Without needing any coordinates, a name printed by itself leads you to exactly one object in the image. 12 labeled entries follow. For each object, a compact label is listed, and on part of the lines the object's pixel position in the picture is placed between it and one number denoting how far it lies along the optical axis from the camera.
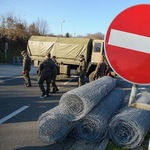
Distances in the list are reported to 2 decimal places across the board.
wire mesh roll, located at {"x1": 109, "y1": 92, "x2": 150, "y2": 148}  2.75
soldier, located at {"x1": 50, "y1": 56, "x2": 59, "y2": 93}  7.53
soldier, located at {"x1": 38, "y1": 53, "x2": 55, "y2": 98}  6.53
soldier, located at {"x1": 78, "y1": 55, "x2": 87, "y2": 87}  7.94
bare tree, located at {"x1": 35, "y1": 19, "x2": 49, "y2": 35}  38.53
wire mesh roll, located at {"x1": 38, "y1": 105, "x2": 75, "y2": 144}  3.00
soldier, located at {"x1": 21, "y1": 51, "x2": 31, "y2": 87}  8.16
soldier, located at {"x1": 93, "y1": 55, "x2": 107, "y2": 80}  7.82
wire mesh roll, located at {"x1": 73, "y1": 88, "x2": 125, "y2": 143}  2.98
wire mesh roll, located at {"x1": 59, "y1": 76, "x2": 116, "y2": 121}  2.95
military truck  9.86
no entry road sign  1.58
